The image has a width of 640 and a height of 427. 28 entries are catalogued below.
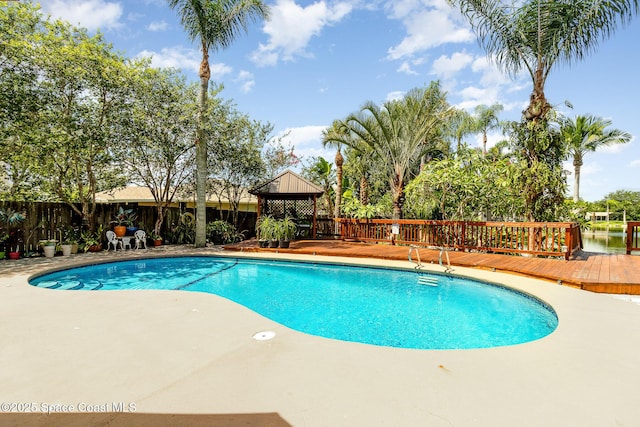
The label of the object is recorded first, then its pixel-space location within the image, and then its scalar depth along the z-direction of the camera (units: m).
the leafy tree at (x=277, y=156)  15.41
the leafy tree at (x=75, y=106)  8.53
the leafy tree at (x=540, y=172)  8.71
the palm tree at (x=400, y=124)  11.84
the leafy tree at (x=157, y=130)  10.38
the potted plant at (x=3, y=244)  8.27
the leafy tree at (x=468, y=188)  10.04
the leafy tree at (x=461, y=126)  24.06
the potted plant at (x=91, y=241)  10.00
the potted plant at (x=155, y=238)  11.85
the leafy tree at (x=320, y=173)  22.11
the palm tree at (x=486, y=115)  25.72
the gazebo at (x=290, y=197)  12.86
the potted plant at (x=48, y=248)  8.81
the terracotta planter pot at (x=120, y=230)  10.66
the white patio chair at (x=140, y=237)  10.78
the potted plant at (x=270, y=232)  11.01
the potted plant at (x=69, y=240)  9.26
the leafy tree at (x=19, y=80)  7.82
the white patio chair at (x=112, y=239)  10.33
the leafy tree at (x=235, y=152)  12.46
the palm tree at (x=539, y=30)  8.19
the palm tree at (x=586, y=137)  19.86
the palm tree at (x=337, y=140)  15.81
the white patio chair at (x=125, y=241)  10.63
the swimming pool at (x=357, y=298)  4.28
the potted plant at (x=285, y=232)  11.02
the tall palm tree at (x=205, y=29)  10.93
